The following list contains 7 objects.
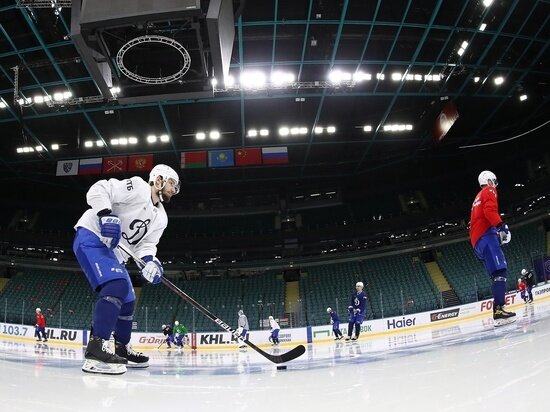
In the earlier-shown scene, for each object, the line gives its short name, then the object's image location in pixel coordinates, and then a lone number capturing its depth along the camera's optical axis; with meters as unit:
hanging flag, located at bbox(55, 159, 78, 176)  22.24
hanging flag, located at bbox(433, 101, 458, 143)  19.41
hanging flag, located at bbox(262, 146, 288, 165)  22.28
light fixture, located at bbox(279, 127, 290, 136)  22.39
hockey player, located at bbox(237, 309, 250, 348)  16.22
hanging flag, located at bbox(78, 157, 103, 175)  22.05
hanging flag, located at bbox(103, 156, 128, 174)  22.09
